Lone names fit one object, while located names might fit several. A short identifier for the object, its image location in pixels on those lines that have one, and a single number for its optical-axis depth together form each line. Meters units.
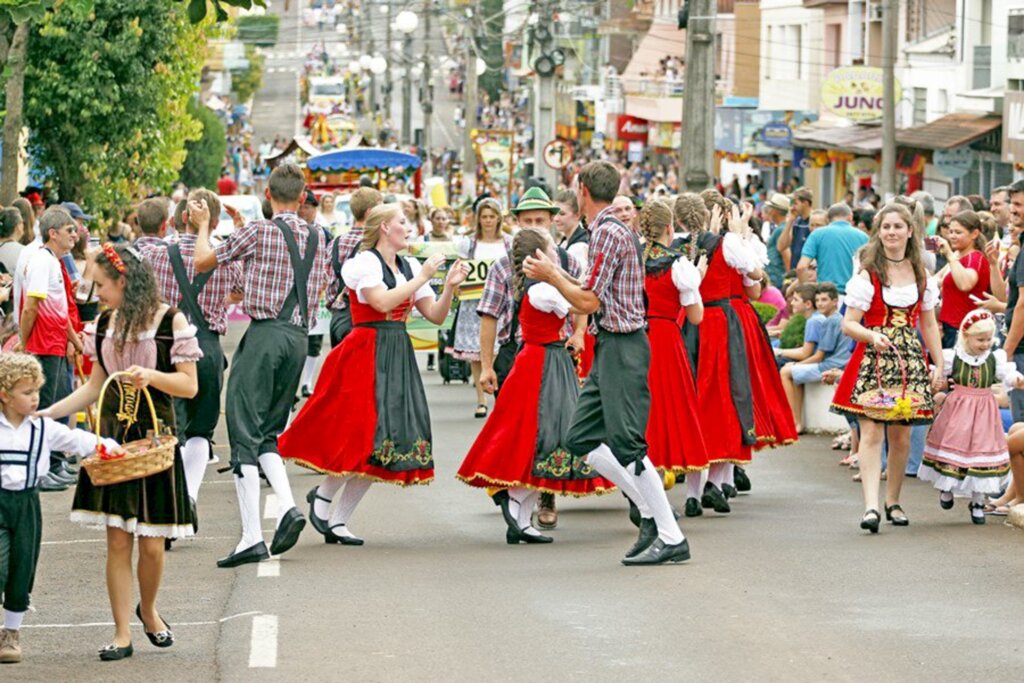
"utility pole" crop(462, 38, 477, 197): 52.34
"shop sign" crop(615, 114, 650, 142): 69.81
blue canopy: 37.47
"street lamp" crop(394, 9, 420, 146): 59.46
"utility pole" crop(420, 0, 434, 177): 67.56
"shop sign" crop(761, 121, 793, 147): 49.91
